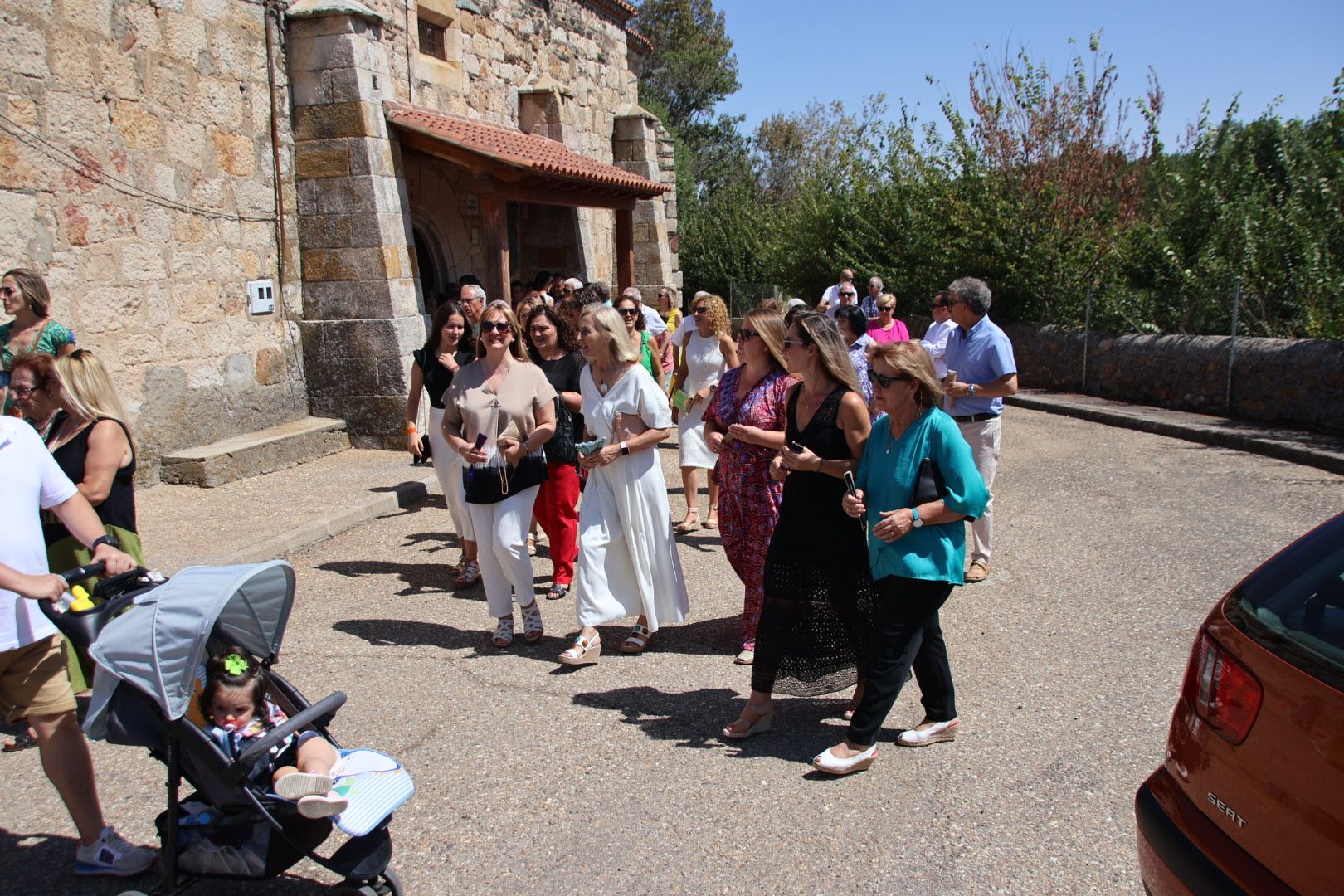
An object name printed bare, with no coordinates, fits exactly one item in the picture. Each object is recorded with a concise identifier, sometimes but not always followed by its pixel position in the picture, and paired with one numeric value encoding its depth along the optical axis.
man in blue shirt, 5.95
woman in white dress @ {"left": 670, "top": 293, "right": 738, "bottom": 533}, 7.25
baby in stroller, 2.87
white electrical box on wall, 10.23
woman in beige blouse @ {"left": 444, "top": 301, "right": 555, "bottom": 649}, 5.16
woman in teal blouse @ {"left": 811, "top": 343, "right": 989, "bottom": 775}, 3.65
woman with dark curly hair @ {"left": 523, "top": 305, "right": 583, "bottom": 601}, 6.15
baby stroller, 2.77
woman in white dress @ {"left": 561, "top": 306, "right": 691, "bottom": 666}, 4.98
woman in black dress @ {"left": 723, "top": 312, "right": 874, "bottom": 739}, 4.12
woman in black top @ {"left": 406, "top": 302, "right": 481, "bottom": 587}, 6.46
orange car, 2.04
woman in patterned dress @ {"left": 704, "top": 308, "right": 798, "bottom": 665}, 4.80
